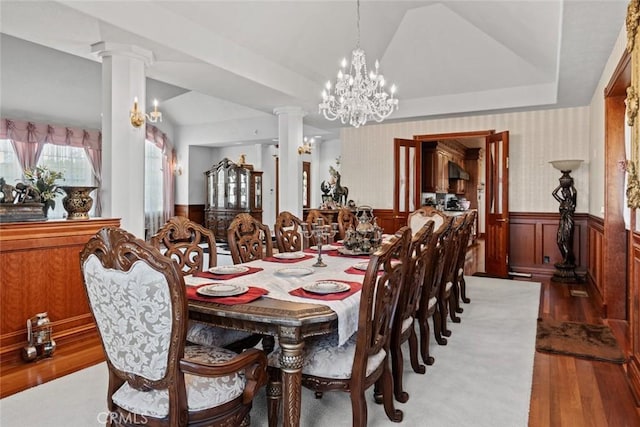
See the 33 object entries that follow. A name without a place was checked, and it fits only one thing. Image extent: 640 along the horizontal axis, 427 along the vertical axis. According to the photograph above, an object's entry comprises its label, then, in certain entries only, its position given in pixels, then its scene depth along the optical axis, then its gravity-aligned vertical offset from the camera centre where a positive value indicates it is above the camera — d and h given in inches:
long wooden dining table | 68.1 -18.7
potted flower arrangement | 136.0 +8.6
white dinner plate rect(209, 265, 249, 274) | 98.8 -14.5
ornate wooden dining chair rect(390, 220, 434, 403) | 87.8 -20.5
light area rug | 87.0 -43.7
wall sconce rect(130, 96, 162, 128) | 148.9 +33.7
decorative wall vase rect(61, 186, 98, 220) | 139.5 +2.4
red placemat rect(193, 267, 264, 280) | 95.7 -15.3
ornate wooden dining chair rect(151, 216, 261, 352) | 91.9 -12.0
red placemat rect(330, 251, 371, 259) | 128.7 -14.2
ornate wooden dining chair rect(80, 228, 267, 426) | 55.9 -19.0
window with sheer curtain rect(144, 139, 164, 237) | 380.3 +18.9
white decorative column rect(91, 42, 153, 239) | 146.6 +27.4
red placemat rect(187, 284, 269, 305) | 74.2 -16.1
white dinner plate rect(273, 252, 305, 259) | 122.2 -13.6
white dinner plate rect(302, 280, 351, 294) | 80.1 -15.2
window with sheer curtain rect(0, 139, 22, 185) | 265.3 +29.4
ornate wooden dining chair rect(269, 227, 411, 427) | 69.1 -25.8
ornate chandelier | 166.6 +47.3
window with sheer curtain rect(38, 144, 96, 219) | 289.9 +33.0
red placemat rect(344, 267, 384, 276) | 101.7 -15.0
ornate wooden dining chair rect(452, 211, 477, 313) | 154.5 -16.8
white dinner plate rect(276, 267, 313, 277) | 97.0 -14.5
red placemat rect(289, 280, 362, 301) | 76.9 -16.0
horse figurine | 303.3 +11.9
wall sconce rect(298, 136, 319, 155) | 255.0 +37.6
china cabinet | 404.8 +16.4
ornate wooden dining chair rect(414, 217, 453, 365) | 108.3 -20.9
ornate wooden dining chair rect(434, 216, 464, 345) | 125.4 -21.3
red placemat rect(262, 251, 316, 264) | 118.2 -14.3
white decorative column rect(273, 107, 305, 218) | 250.4 +29.7
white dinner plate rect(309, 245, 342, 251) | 144.6 -13.4
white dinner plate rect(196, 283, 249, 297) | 77.4 -15.4
